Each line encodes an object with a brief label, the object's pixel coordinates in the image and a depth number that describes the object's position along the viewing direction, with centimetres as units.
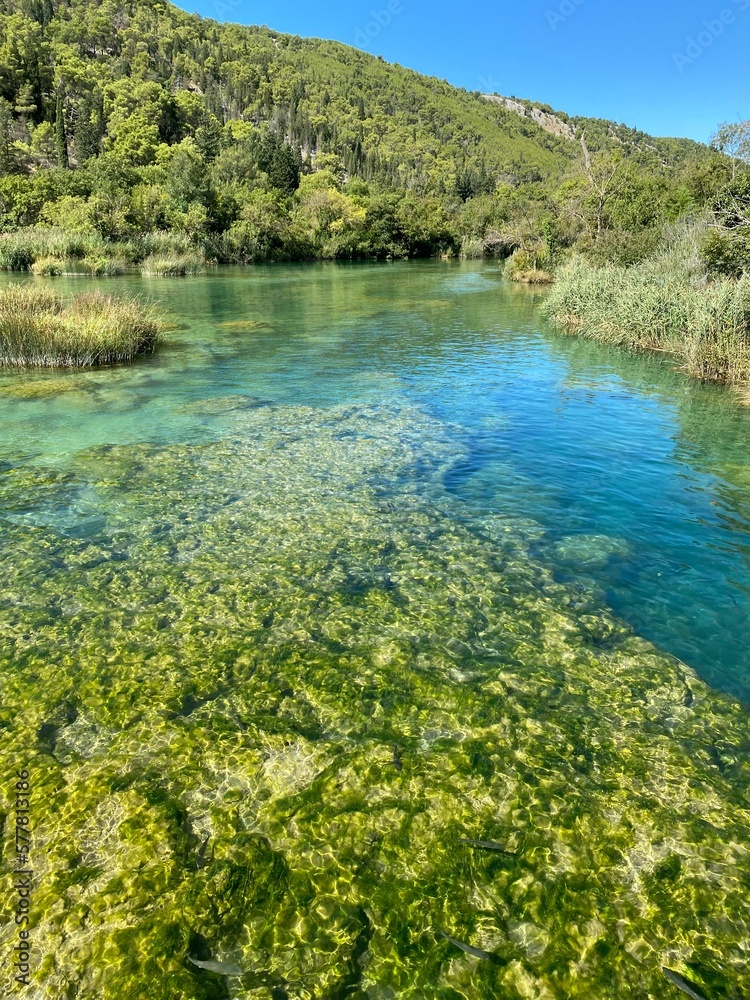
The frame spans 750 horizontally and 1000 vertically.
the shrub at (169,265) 4522
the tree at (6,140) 7931
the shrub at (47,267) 3919
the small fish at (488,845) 363
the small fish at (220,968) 296
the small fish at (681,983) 289
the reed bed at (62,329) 1602
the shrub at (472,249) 8062
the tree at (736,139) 2022
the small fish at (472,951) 306
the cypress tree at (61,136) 9106
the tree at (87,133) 9375
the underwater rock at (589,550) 727
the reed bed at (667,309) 1630
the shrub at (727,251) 1841
